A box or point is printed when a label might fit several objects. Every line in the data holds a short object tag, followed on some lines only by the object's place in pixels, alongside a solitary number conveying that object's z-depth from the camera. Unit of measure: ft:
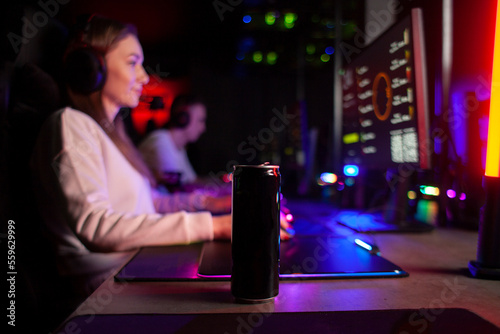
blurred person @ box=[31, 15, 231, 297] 2.69
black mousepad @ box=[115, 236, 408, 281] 2.06
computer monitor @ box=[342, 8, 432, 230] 3.14
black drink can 1.63
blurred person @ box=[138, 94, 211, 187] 9.70
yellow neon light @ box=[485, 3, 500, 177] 2.05
